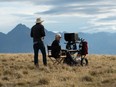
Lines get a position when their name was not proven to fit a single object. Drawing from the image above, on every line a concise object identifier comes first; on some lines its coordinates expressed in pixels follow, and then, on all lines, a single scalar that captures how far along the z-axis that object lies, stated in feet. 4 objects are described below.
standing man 76.07
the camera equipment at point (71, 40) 84.79
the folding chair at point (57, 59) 80.28
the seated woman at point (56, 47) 79.65
